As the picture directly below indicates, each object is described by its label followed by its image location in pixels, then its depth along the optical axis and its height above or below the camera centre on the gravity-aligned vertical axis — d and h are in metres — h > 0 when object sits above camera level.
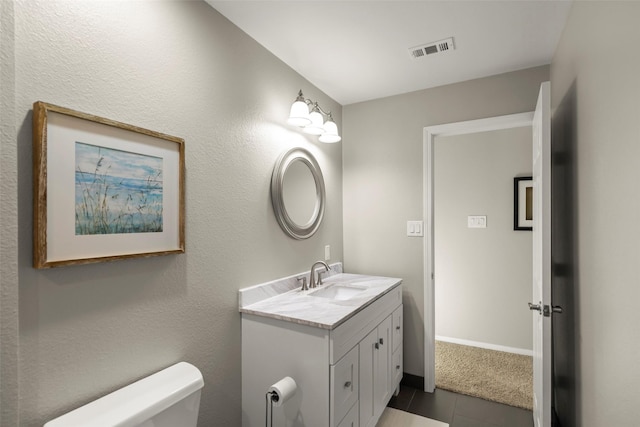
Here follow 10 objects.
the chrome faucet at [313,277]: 2.14 -0.43
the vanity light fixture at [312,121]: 1.86 +0.56
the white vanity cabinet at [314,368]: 1.47 -0.76
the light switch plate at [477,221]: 3.22 -0.09
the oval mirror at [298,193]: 1.98 +0.13
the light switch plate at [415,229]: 2.50 -0.13
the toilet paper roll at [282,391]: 1.38 -0.77
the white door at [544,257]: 1.47 -0.21
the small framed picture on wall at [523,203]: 3.01 +0.09
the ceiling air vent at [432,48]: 1.87 +0.98
